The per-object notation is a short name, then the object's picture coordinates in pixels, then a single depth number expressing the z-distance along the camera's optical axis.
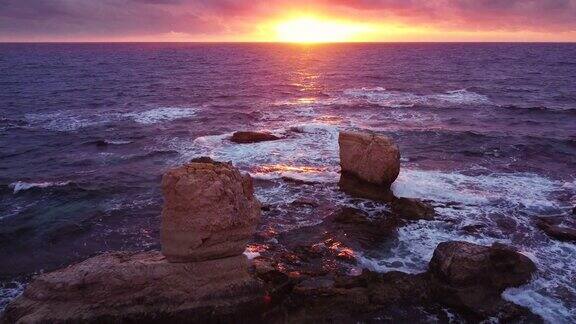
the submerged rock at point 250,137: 31.36
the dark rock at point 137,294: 11.13
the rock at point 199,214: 12.23
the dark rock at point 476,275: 13.08
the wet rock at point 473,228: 17.84
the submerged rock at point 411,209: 18.88
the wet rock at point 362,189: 20.68
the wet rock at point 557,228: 17.11
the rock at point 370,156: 20.30
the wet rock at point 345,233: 16.79
